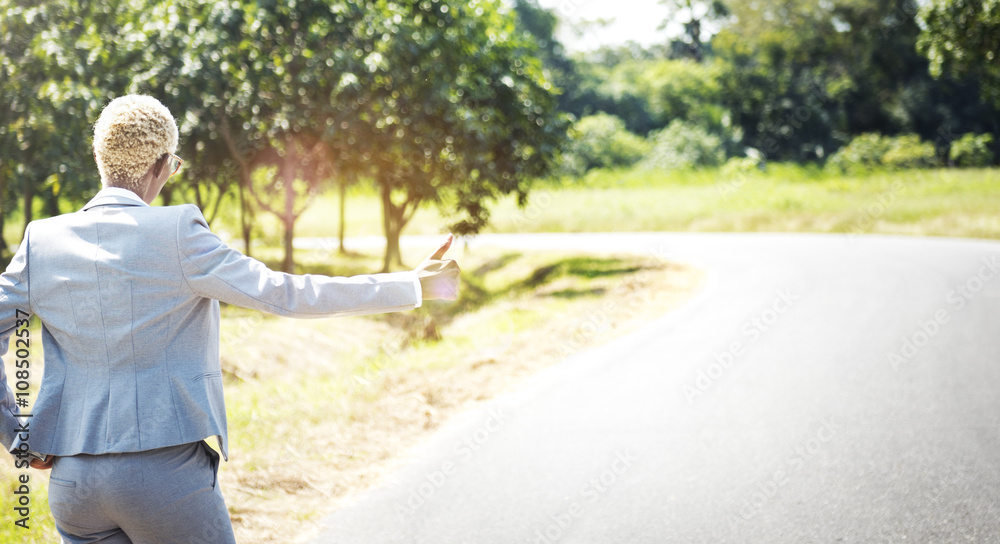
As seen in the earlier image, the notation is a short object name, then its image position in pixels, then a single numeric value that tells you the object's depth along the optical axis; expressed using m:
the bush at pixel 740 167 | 40.66
